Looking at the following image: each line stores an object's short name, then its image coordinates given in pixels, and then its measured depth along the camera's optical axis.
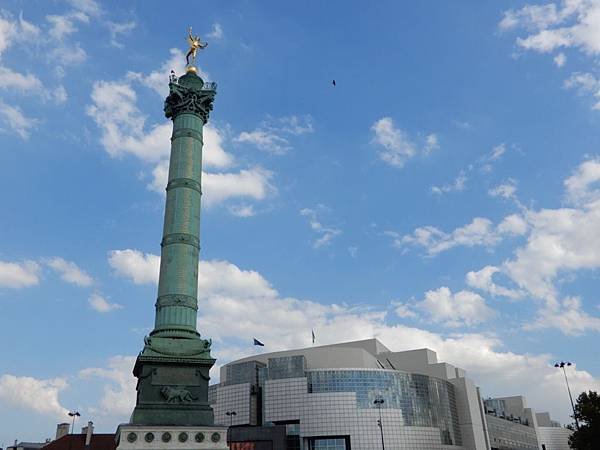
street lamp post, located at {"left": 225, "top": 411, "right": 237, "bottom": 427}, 88.93
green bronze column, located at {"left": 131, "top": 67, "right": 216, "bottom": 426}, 35.12
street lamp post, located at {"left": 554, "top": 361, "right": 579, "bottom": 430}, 59.01
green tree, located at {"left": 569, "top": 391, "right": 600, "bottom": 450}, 55.56
